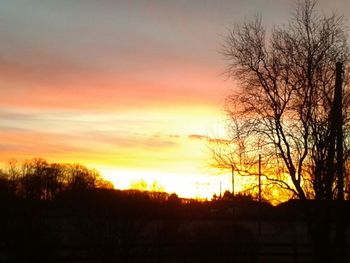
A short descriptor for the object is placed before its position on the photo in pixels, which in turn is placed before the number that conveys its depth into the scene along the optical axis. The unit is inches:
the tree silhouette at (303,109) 839.1
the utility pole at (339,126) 762.2
